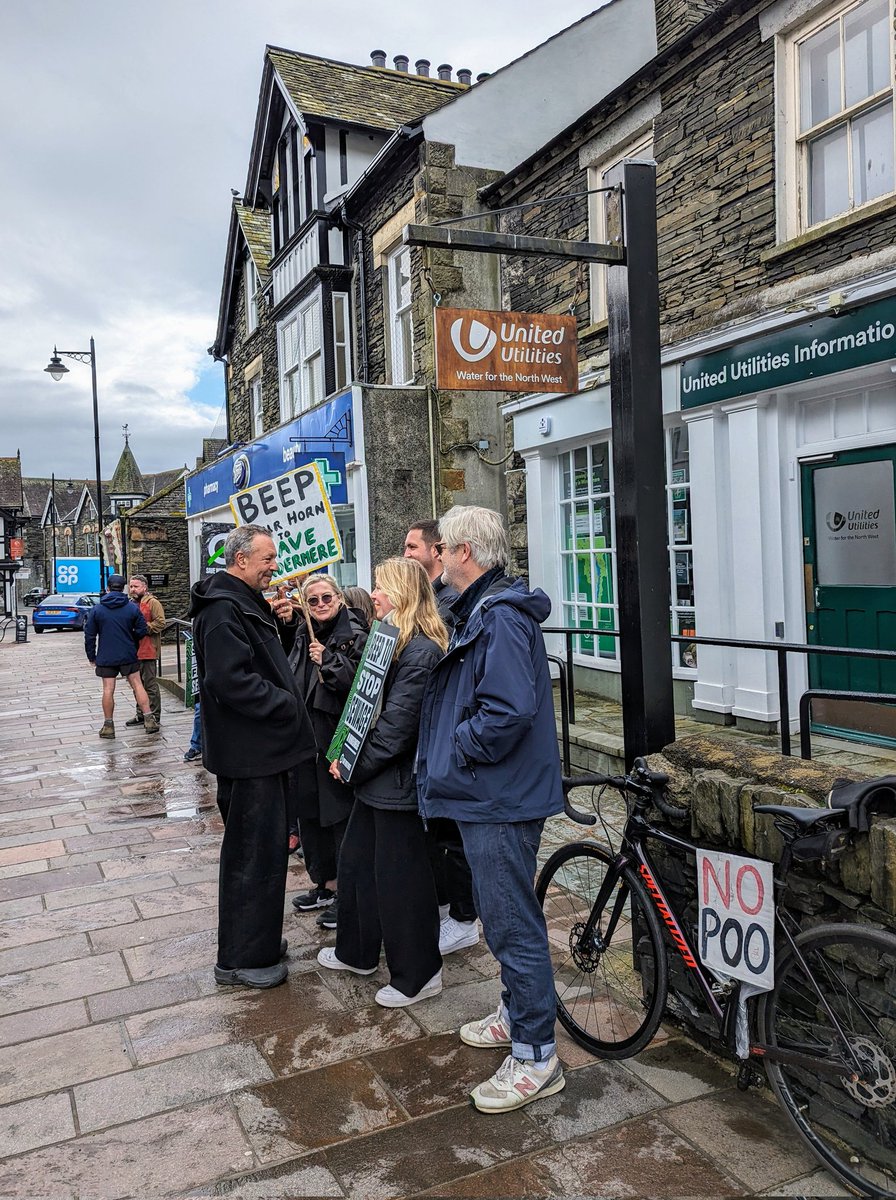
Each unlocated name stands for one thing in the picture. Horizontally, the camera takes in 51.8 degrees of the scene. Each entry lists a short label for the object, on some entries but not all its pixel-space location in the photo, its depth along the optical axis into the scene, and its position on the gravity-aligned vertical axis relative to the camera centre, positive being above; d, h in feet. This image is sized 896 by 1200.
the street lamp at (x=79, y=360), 89.97 +21.48
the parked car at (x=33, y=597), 175.32 -2.40
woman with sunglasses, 14.57 -2.25
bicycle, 8.29 -4.47
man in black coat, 13.14 -2.70
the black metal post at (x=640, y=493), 12.31 +0.90
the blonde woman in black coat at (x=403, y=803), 12.16 -3.09
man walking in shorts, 35.91 -2.44
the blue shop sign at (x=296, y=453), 40.11 +6.13
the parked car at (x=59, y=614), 119.03 -3.90
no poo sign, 9.23 -3.76
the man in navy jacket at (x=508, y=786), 9.69 -2.40
